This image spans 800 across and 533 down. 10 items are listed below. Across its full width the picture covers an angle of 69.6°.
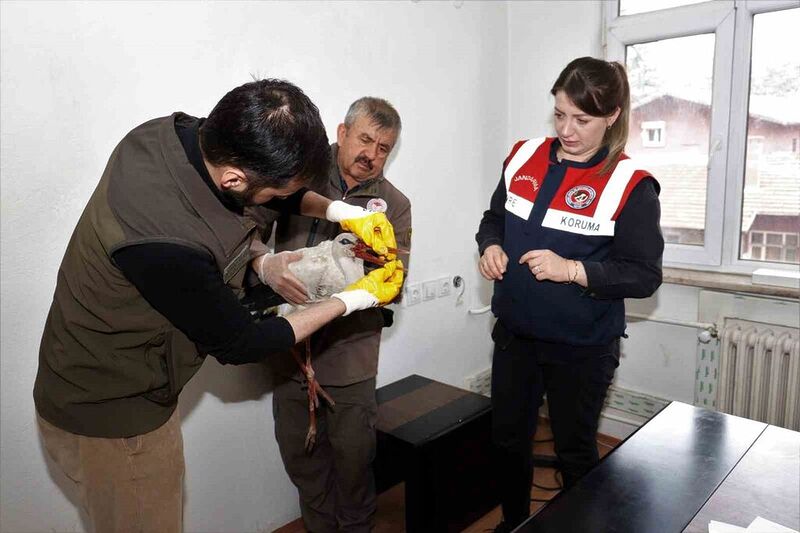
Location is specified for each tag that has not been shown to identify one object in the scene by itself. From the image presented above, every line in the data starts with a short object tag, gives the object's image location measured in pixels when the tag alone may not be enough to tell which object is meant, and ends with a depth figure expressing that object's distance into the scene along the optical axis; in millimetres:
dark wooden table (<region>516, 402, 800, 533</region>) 1101
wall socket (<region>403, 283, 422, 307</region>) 2547
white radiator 2252
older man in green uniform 1792
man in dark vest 1044
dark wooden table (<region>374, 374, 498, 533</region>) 1965
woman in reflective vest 1599
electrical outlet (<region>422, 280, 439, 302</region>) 2639
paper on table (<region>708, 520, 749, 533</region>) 1054
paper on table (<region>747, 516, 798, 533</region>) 1057
